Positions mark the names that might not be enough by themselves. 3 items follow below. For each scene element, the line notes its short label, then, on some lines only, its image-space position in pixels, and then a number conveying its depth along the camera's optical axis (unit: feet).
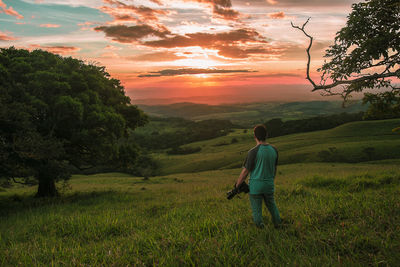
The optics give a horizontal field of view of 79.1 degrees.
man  19.07
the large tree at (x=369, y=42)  39.46
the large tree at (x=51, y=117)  44.88
